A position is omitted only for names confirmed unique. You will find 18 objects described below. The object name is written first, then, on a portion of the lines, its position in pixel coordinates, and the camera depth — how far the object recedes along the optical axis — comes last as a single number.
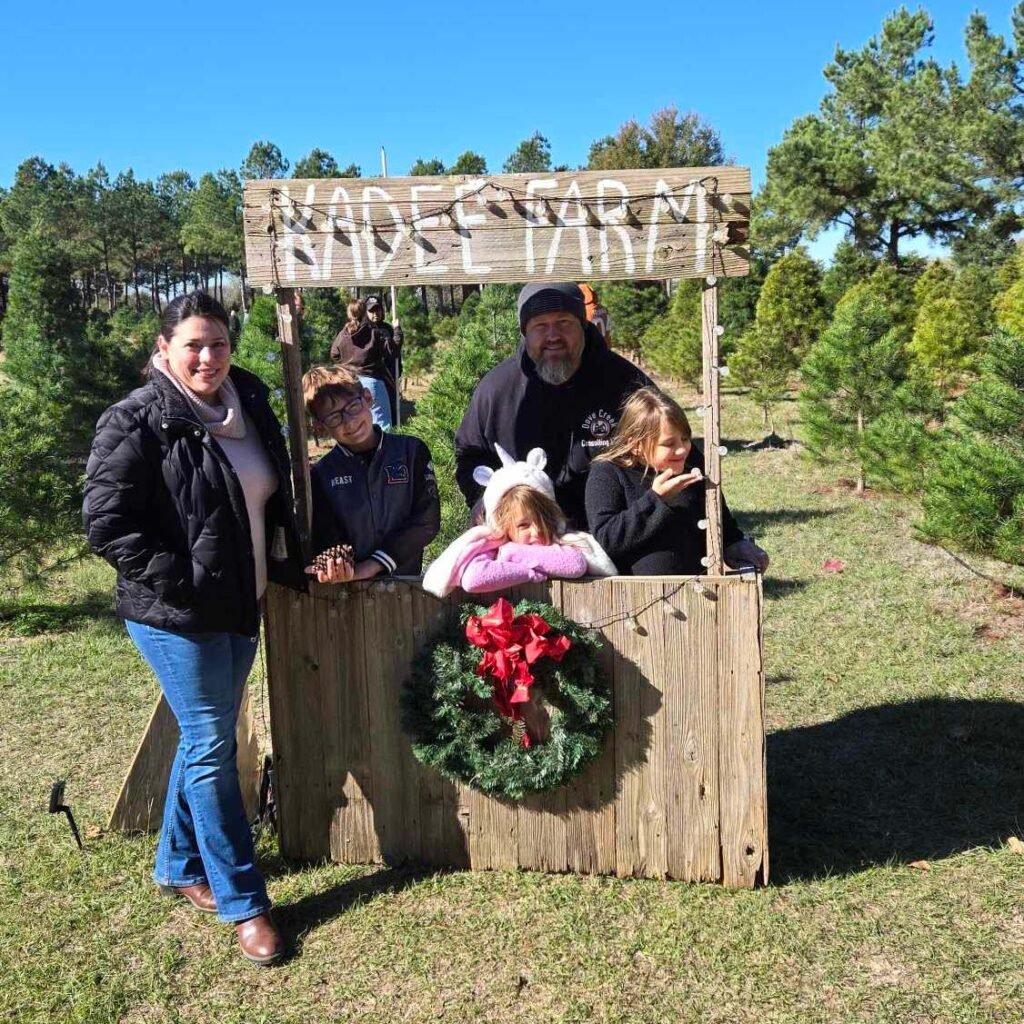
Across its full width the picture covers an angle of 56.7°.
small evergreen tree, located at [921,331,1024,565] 5.52
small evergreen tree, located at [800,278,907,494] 9.63
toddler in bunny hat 2.91
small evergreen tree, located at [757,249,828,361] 18.39
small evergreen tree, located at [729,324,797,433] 13.79
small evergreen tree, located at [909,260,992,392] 15.05
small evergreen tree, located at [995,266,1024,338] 9.86
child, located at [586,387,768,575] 2.91
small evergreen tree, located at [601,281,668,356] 24.19
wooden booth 2.81
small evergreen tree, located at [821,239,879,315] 20.22
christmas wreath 2.85
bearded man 3.15
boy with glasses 3.01
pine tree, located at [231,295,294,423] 10.62
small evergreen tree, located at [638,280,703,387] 16.16
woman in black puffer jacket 2.50
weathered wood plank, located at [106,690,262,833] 3.26
